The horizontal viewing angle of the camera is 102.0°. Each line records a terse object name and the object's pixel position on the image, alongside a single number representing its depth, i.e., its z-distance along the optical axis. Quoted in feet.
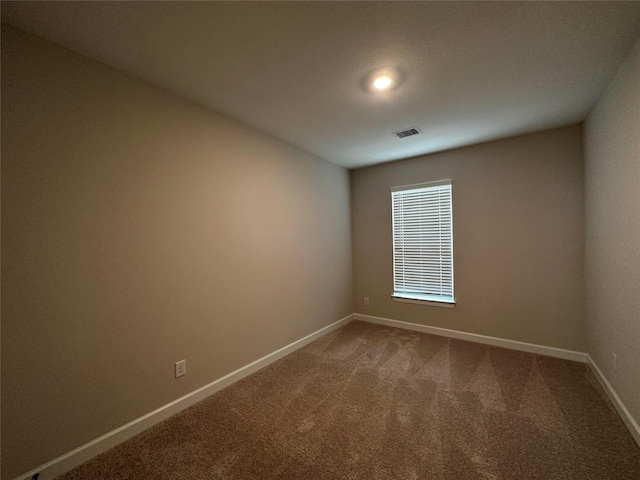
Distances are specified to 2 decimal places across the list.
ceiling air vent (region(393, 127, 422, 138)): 9.09
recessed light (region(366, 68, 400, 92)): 5.98
